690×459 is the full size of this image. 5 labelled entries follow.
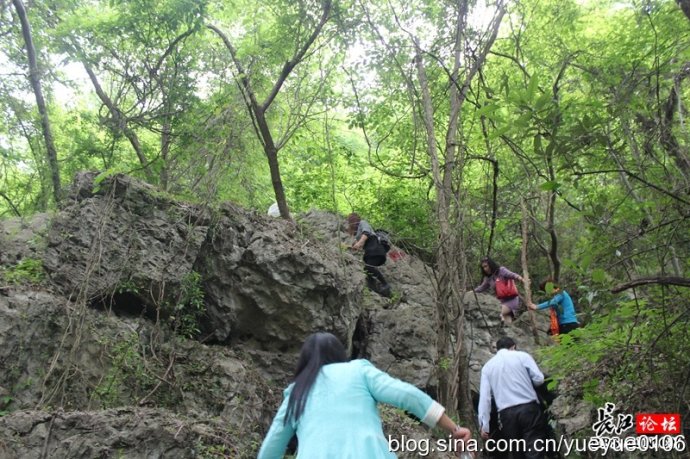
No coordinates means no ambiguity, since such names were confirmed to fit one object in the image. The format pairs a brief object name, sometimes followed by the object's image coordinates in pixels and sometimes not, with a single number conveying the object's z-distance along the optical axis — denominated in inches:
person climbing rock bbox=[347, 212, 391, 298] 378.9
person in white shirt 217.5
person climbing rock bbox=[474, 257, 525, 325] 346.6
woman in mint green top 101.5
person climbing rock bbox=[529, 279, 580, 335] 311.6
